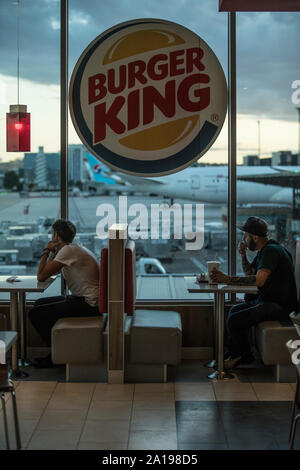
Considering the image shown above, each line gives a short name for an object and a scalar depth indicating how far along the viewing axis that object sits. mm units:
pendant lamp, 5496
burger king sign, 5723
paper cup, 5230
